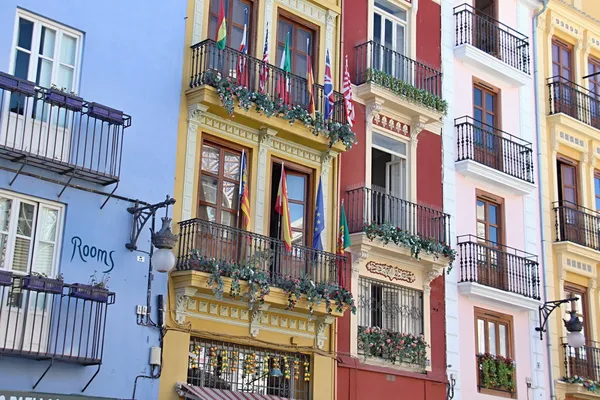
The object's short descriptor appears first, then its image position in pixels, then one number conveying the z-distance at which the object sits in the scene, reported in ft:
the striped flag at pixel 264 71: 56.91
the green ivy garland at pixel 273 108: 53.21
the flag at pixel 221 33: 54.13
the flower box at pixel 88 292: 44.62
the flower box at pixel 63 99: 45.60
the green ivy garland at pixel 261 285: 50.47
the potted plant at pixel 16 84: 43.93
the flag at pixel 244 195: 53.88
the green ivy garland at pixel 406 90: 64.23
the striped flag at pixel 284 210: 54.85
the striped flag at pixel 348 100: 60.59
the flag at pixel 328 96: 59.62
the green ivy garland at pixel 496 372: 66.69
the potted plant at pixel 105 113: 47.11
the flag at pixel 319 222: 57.62
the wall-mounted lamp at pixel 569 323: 64.13
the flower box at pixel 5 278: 41.68
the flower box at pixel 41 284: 42.75
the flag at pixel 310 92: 59.16
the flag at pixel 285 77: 58.18
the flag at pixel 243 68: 55.98
